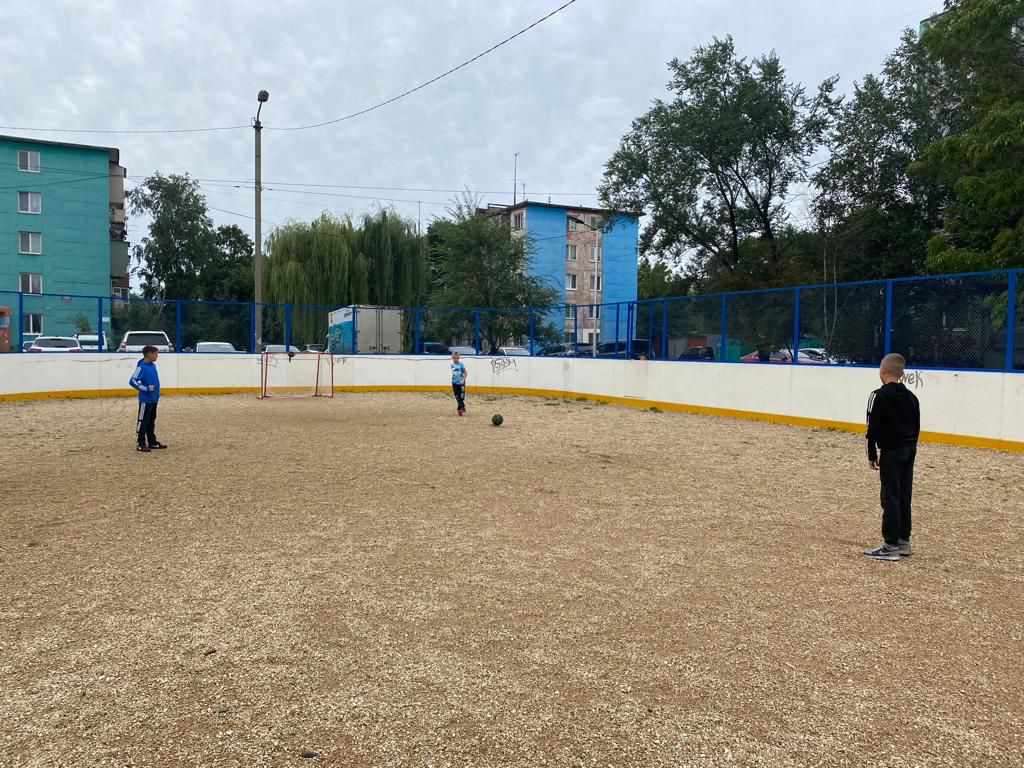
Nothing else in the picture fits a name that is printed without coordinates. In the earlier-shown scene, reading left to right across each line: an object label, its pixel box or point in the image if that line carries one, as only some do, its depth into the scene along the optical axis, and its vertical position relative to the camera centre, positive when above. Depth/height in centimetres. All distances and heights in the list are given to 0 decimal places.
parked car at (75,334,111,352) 2111 +25
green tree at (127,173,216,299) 5672 +894
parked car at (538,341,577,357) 2458 +20
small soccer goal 2372 -72
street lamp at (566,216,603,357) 2344 +86
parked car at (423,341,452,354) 2633 +26
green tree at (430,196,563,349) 3534 +439
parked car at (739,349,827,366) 1594 +4
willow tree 3734 +481
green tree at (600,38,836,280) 3219 +922
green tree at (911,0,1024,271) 1841 +577
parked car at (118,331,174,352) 2164 +31
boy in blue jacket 1102 -71
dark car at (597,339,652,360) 2106 +26
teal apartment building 4762 +883
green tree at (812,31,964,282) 2792 +764
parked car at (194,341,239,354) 2310 +16
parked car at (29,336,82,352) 2058 +16
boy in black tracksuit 581 -69
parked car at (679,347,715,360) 1873 +12
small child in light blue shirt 1731 -62
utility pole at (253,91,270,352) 2386 +440
